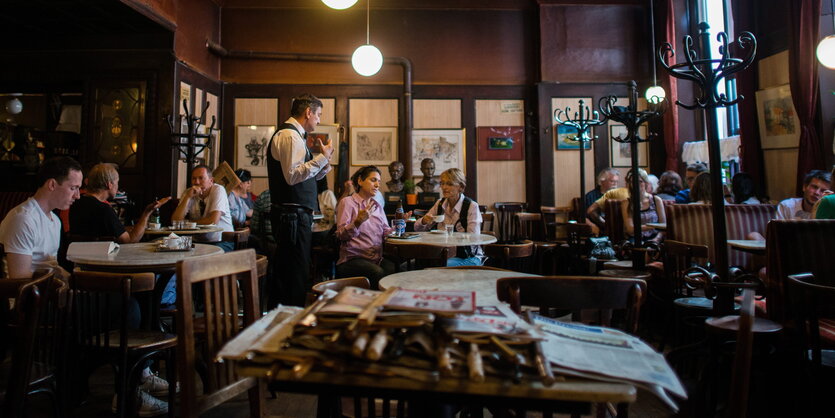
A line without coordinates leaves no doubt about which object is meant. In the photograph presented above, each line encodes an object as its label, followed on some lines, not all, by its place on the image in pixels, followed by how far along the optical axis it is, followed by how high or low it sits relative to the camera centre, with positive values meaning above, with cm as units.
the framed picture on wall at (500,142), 811 +147
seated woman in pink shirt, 384 -2
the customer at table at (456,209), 427 +17
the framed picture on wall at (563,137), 789 +150
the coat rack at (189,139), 569 +115
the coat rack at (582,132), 557 +115
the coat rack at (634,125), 409 +88
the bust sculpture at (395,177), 753 +83
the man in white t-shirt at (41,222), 241 +5
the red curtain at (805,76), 521 +167
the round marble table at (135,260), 250 -15
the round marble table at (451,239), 347 -9
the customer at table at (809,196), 415 +25
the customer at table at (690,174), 585 +66
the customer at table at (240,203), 583 +35
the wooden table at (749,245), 318 -15
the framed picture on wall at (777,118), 558 +129
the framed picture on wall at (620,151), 796 +128
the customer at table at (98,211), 323 +14
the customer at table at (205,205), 450 +25
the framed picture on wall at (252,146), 795 +143
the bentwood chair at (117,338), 200 -49
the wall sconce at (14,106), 759 +206
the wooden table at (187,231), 386 +0
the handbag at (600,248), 475 -23
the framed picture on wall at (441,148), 809 +138
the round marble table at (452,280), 197 -24
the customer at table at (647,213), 514 +14
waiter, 333 +18
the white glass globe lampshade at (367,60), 708 +257
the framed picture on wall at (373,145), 805 +144
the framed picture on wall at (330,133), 792 +163
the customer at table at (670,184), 606 +54
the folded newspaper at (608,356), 84 -26
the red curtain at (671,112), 758 +183
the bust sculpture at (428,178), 777 +83
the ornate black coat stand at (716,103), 260 +72
